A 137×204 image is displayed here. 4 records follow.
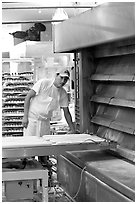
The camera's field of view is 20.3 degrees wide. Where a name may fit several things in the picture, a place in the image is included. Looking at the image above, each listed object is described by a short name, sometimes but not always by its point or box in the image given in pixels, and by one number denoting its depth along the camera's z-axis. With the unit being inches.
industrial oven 89.9
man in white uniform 186.1
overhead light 238.2
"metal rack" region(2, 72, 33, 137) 285.6
